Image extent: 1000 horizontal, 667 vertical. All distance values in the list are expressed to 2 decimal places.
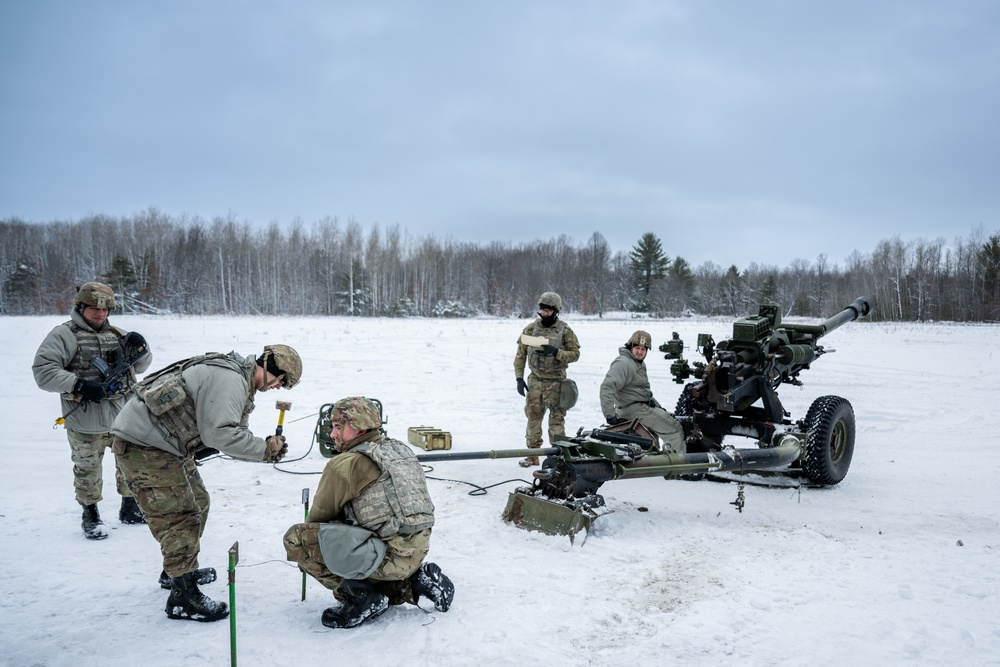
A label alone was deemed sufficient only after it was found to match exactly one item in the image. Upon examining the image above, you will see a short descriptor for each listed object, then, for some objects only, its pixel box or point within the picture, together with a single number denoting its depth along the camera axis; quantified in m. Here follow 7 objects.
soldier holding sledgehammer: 3.61
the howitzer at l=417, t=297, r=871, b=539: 5.16
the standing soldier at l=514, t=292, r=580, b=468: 7.70
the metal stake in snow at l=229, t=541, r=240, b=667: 2.95
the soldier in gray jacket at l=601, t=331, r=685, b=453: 6.82
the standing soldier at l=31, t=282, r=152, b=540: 4.96
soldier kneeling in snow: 3.40
